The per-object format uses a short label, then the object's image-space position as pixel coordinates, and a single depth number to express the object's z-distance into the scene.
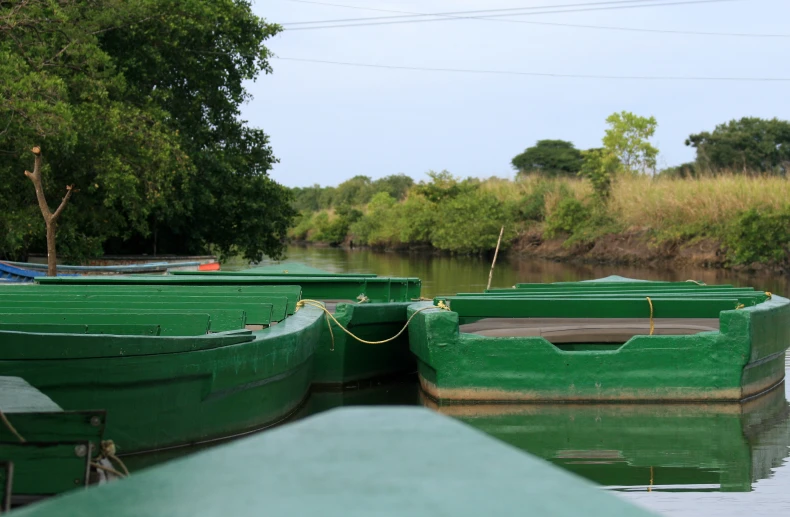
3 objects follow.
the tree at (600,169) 44.50
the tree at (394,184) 91.45
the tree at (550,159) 76.38
